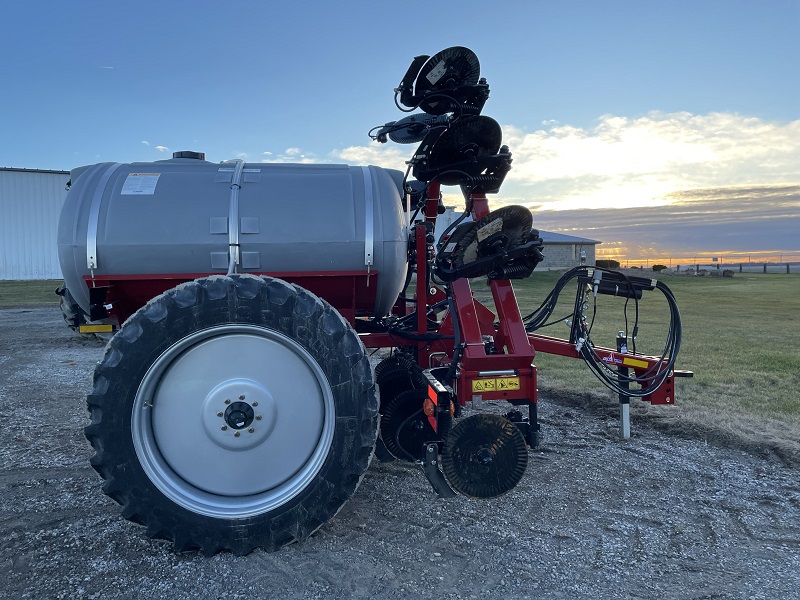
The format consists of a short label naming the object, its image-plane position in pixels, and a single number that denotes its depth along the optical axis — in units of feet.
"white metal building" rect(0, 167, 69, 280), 76.23
